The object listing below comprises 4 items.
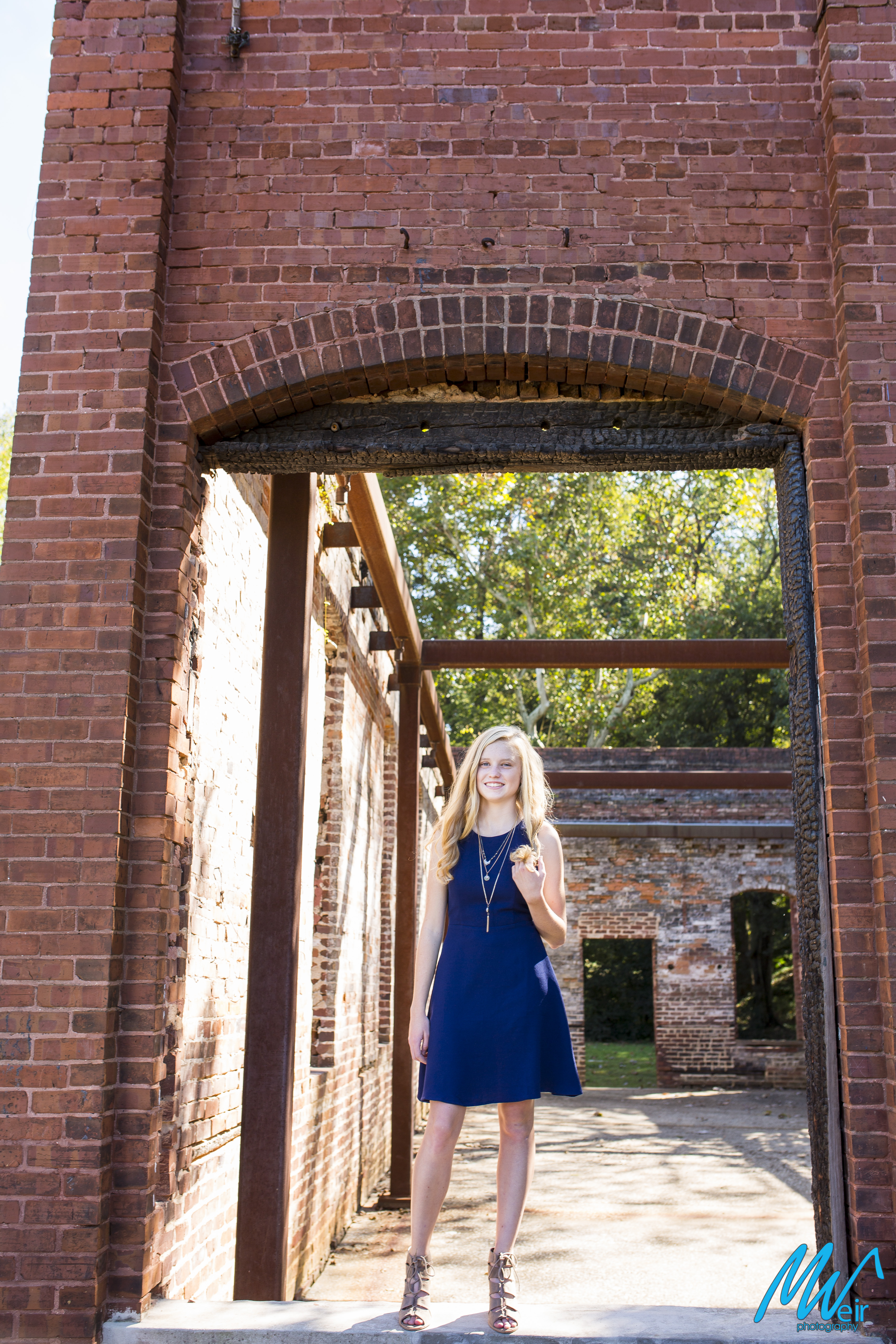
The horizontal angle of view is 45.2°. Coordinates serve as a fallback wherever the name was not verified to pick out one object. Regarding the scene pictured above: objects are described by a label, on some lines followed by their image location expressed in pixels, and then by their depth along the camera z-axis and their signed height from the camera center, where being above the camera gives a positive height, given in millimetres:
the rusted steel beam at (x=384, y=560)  5711 +2072
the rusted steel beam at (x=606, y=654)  7996 +1944
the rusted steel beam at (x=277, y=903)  3951 +28
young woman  3186 -218
